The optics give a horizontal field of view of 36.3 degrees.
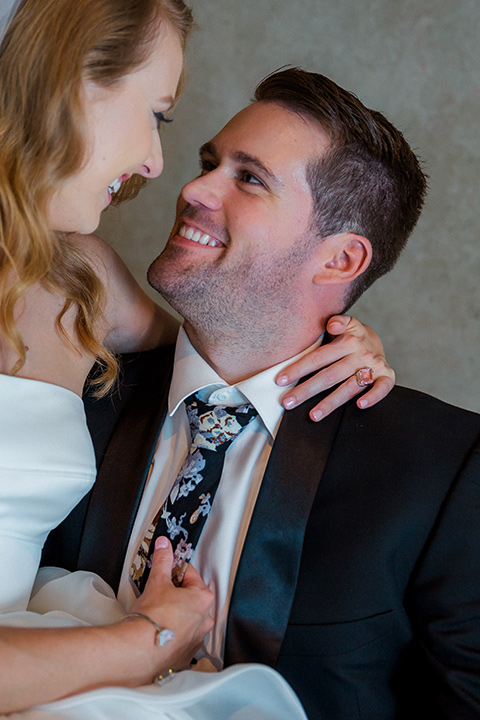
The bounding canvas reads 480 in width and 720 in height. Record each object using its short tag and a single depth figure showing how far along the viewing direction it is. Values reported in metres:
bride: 1.18
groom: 1.44
